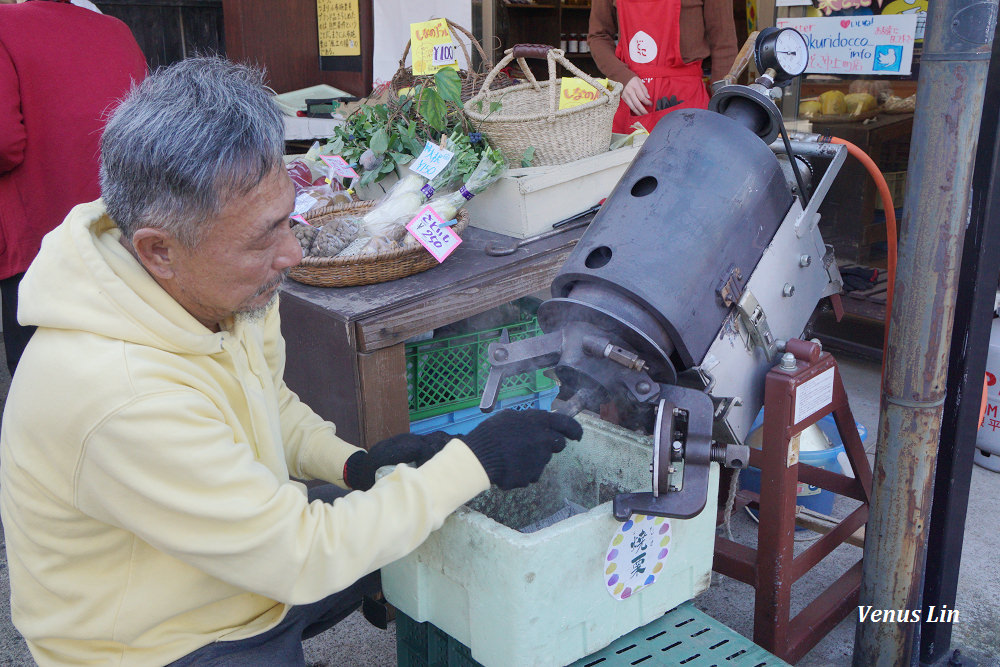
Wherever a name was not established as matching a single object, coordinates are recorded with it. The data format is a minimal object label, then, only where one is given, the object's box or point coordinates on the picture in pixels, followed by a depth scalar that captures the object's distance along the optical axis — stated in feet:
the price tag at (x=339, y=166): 9.41
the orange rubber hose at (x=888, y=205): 5.95
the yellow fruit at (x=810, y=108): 11.84
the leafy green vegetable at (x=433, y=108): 8.68
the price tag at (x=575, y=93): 8.55
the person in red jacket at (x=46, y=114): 7.91
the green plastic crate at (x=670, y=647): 4.72
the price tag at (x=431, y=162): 8.21
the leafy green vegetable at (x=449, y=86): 8.41
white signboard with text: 10.55
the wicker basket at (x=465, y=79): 9.92
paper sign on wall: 15.53
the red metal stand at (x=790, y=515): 5.41
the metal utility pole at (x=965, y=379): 5.26
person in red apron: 11.13
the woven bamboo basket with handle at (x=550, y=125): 8.11
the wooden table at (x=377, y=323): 6.79
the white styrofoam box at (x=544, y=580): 4.20
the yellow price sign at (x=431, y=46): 9.30
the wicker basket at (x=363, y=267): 7.18
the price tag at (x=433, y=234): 7.38
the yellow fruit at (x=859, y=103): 11.20
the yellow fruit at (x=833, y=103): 11.48
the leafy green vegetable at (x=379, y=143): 9.11
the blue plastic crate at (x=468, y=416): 7.82
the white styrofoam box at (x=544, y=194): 8.11
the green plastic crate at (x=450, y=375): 7.73
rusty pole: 4.80
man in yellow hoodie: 3.79
